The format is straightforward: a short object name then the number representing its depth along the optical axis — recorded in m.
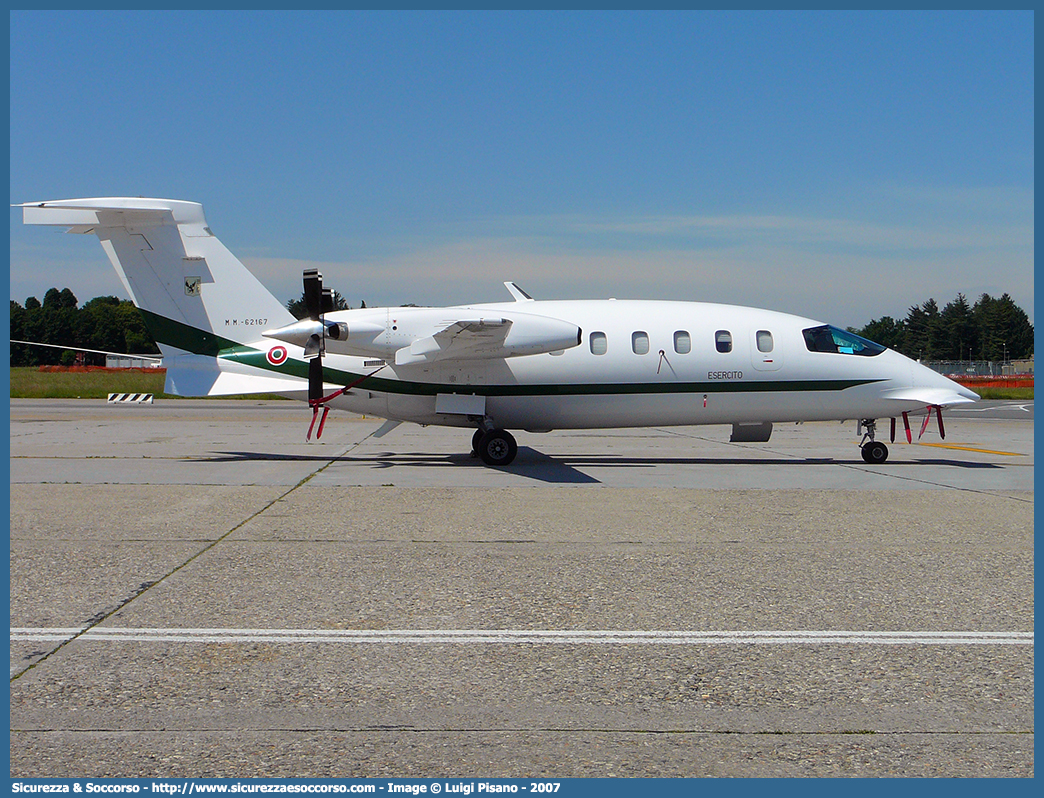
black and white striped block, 39.25
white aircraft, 18.02
